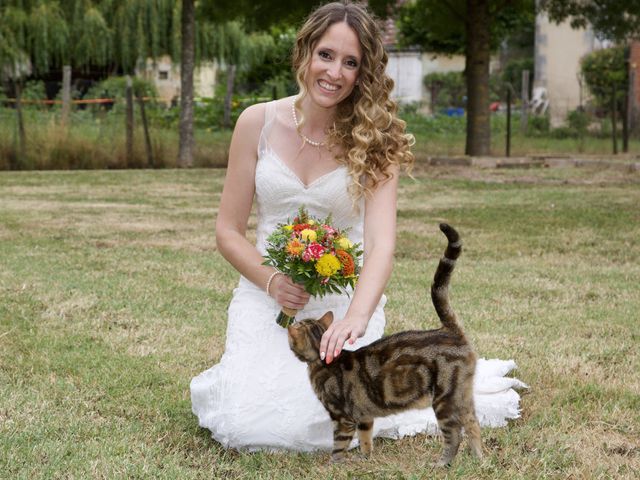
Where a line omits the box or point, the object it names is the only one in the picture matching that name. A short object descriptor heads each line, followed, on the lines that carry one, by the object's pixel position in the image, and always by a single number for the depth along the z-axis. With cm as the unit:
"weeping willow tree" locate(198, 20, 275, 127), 2783
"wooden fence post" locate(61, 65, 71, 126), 1992
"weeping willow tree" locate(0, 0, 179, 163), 2638
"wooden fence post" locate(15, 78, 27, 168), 1898
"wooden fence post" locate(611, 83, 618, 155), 2186
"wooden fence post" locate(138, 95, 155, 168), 1978
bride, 404
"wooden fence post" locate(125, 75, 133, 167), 1959
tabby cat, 362
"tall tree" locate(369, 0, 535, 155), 1969
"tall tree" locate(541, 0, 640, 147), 1958
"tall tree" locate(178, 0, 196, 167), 1989
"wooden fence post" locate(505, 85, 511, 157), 2161
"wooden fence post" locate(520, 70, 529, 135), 2645
